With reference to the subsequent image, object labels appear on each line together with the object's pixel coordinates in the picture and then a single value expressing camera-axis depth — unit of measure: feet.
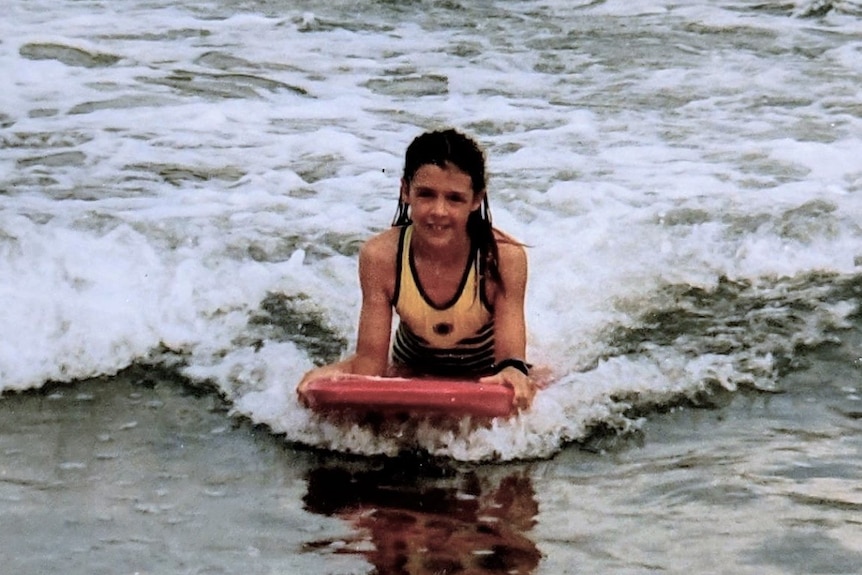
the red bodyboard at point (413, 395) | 25.62
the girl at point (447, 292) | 28.50
